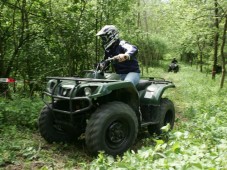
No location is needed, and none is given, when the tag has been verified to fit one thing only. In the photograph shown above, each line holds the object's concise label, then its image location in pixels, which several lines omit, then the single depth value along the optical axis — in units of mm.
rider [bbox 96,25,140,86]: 5641
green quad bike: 4625
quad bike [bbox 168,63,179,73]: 31031
